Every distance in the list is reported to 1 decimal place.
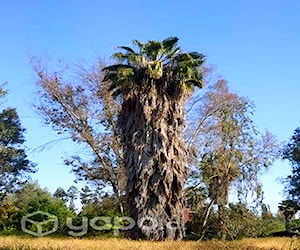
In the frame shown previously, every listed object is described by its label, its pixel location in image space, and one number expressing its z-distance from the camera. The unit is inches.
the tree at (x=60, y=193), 2253.1
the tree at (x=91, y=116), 1147.9
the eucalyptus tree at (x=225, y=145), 1191.6
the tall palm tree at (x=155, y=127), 868.0
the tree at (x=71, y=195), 1725.8
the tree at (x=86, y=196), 1211.7
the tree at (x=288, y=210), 1294.9
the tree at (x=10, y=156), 1603.1
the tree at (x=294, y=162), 1467.8
